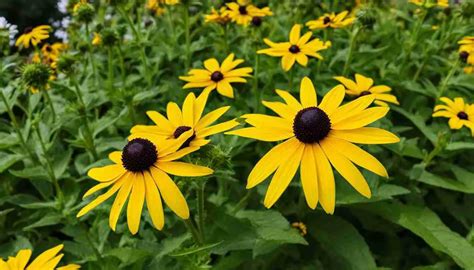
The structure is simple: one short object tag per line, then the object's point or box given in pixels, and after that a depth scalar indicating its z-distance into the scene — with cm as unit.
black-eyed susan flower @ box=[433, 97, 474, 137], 32
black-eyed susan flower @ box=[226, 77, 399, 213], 19
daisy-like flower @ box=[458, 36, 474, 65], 37
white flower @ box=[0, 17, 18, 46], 38
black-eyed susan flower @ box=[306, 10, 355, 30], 40
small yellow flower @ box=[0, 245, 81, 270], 23
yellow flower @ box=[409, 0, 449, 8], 41
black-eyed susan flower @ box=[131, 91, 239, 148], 23
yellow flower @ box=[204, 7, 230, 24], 43
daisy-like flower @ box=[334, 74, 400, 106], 33
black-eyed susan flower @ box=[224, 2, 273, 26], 43
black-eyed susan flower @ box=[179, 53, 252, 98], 32
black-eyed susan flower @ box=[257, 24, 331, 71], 35
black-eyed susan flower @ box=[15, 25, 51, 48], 43
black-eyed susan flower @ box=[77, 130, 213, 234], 20
